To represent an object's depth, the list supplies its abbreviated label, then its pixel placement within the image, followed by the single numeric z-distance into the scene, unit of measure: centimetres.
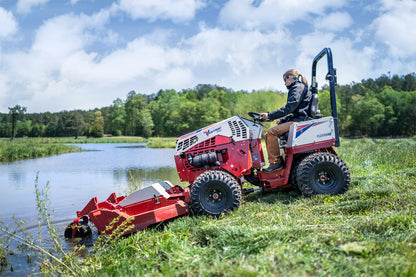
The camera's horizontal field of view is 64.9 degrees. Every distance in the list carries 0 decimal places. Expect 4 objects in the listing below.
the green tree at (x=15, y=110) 5014
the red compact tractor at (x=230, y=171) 496
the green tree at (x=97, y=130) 8781
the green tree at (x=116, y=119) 8956
